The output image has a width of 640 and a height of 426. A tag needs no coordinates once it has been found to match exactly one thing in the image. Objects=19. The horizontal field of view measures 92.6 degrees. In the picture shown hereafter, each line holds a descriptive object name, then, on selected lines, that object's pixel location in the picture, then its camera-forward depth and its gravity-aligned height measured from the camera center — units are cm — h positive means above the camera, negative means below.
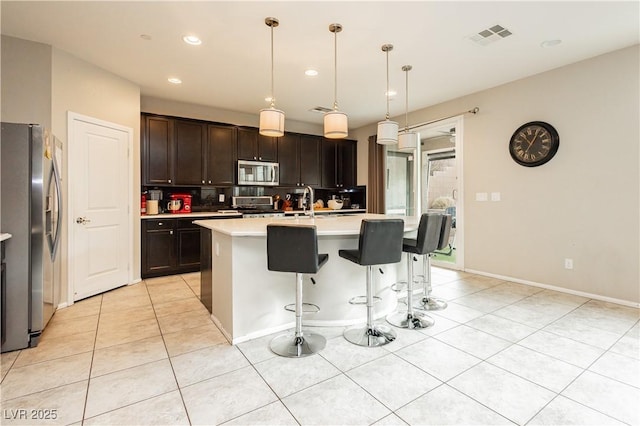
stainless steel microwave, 552 +72
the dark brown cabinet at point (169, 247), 447 -53
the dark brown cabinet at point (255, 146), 555 +123
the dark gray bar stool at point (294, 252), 214 -29
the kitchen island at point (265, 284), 249 -65
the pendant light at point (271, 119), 284 +86
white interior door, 353 +7
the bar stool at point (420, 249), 277 -35
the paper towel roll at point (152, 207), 464 +7
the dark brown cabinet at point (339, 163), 668 +108
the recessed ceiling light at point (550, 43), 318 +176
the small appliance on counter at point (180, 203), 497 +14
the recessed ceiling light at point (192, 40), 307 +176
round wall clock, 386 +88
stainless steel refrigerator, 236 -13
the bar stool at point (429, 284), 320 -84
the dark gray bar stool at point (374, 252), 230 -32
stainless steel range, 551 +10
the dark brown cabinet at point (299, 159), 606 +107
